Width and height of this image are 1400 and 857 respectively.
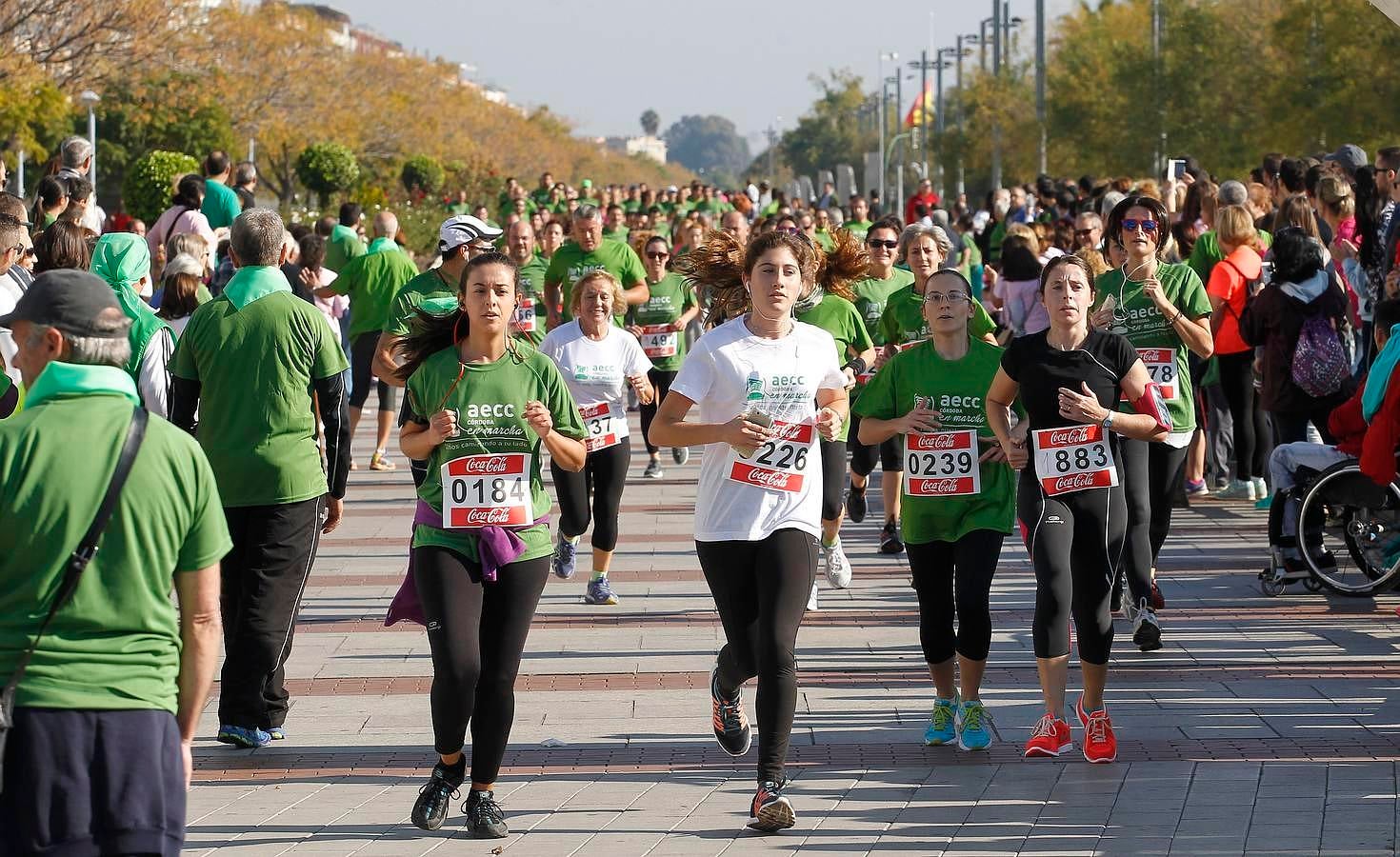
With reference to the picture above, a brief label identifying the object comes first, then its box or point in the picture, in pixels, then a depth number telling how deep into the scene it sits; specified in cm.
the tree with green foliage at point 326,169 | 4619
